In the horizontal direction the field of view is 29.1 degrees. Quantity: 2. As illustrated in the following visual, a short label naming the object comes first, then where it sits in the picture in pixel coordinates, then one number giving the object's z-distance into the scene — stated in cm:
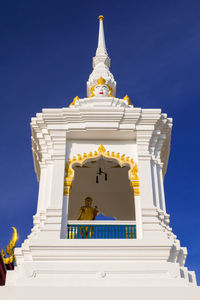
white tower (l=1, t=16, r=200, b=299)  776
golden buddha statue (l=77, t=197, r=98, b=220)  1085
